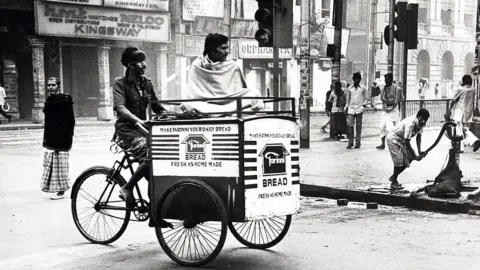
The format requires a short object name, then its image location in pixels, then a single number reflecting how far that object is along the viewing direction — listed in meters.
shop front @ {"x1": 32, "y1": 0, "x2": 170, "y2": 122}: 25.64
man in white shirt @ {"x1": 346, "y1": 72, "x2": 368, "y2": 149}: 15.30
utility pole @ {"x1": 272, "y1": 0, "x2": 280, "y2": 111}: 11.56
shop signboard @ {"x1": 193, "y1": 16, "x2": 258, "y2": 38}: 32.19
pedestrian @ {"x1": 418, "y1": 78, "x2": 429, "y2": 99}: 46.12
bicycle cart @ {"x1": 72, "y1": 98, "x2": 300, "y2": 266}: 4.93
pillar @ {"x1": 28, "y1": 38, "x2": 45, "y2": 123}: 25.17
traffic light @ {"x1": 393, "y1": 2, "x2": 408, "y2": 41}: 13.27
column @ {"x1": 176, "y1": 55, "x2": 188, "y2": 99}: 31.52
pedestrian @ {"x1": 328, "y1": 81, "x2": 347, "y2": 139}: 17.77
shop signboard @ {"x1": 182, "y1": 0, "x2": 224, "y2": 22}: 31.38
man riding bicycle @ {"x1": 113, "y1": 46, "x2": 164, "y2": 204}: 5.74
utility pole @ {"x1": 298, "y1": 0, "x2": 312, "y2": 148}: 14.97
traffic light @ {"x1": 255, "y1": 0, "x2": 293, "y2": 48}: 11.49
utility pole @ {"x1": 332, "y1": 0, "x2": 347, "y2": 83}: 16.06
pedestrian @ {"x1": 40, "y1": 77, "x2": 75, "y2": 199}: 8.53
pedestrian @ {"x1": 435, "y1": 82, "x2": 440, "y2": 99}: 46.93
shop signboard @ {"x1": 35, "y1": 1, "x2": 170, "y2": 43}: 25.62
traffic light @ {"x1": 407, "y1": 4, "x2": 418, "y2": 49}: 13.34
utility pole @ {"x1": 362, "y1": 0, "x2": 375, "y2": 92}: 41.43
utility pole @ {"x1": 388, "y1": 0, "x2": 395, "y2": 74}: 15.84
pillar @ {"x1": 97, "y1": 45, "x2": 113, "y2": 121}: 27.41
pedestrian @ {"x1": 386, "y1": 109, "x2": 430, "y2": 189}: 8.47
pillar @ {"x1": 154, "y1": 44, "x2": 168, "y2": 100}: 30.22
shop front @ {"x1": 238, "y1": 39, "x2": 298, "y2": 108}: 34.62
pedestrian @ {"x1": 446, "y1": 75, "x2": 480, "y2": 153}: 14.66
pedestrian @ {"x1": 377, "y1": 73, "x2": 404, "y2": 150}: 14.19
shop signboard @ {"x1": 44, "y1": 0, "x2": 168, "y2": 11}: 26.94
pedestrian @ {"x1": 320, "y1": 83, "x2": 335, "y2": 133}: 18.23
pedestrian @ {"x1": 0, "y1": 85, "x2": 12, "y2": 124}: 23.28
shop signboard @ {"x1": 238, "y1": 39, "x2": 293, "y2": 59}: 34.28
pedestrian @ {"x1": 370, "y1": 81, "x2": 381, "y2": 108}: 29.10
